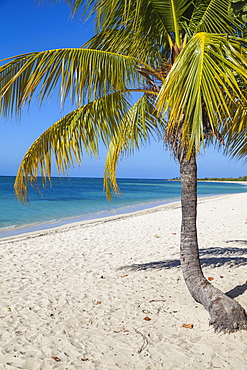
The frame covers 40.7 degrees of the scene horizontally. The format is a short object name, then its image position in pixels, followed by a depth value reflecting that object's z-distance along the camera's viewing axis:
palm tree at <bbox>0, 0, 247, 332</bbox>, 3.44
